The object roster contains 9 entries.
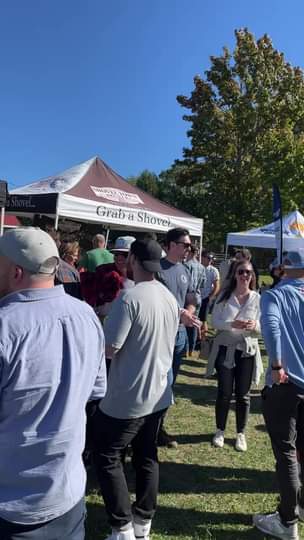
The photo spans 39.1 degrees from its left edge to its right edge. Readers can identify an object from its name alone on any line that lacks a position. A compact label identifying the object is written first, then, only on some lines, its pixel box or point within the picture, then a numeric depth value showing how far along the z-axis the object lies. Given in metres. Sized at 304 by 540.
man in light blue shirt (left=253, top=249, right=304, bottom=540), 2.69
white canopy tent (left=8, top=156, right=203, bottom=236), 7.09
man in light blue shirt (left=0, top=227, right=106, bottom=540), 1.31
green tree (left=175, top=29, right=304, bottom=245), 24.78
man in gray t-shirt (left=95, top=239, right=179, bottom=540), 2.42
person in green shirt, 5.00
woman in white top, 4.15
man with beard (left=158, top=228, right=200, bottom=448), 4.03
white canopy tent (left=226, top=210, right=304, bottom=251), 10.76
